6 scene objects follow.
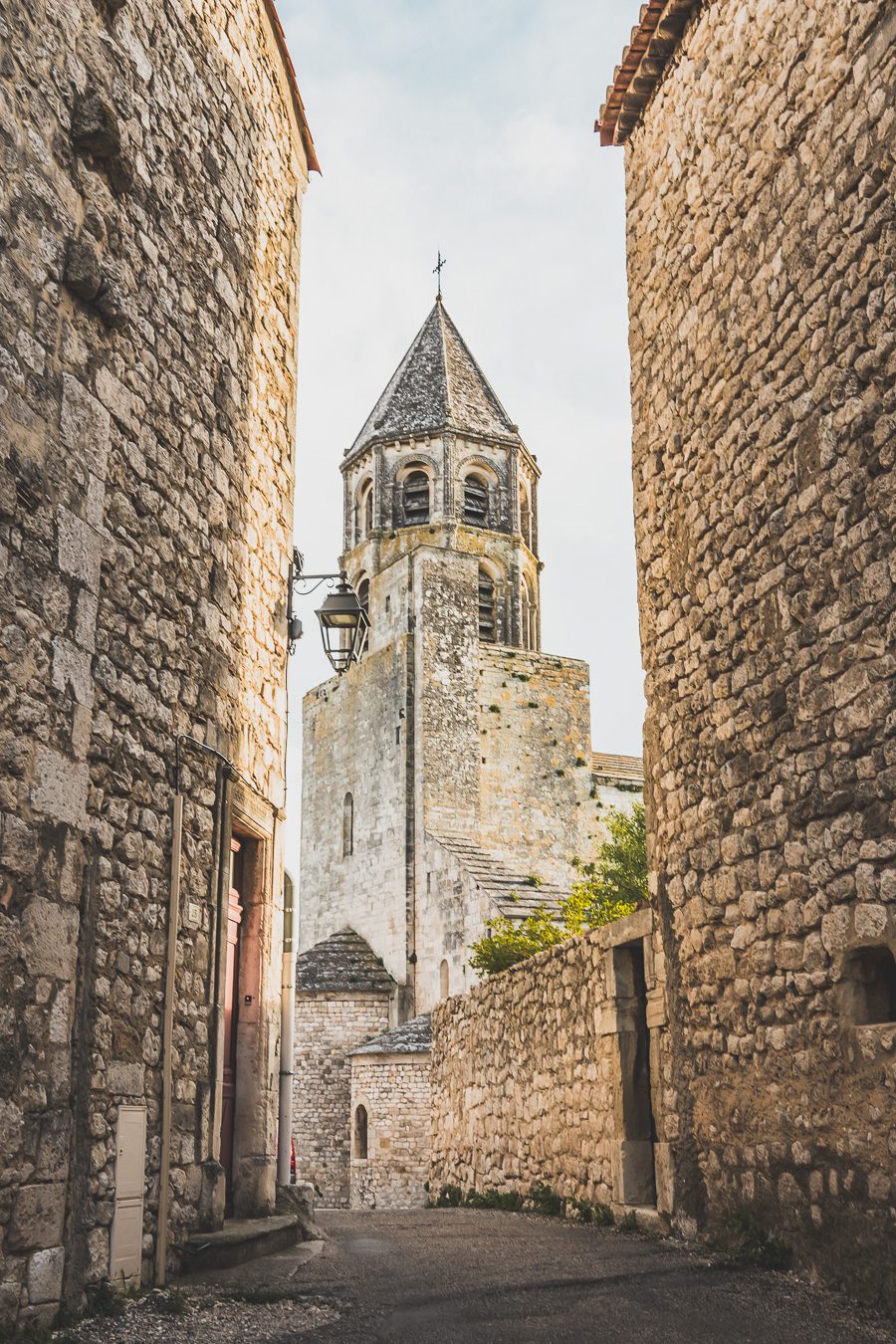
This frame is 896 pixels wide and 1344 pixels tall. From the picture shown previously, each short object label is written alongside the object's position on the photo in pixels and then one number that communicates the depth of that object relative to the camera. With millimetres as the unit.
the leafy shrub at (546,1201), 9150
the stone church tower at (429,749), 26047
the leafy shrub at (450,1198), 11969
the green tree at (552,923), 14344
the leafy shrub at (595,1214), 8055
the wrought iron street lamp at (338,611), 8359
